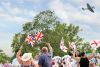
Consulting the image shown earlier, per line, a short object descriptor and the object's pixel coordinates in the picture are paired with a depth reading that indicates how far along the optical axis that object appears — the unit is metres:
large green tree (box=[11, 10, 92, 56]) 38.83
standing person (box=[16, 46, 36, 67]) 6.31
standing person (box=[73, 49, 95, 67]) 8.01
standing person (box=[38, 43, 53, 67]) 7.24
